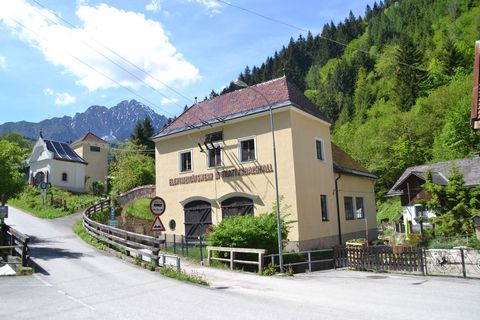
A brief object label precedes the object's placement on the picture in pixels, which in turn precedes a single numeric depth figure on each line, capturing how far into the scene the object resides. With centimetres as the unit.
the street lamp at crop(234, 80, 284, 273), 1651
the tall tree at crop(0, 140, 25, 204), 2089
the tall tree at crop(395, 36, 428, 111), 7956
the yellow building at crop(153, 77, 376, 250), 2283
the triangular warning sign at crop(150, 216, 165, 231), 1488
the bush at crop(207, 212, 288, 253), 1797
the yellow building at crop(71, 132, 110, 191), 6109
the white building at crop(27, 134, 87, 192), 5228
